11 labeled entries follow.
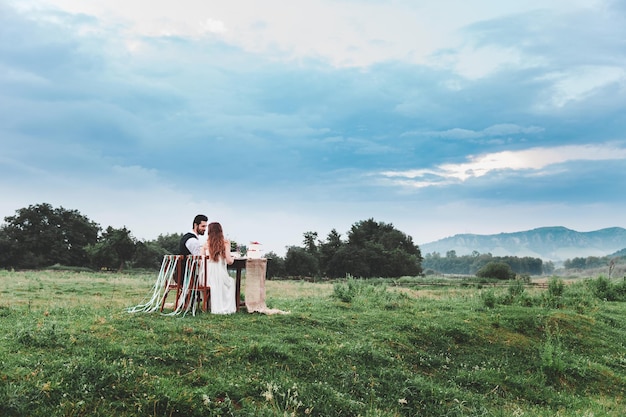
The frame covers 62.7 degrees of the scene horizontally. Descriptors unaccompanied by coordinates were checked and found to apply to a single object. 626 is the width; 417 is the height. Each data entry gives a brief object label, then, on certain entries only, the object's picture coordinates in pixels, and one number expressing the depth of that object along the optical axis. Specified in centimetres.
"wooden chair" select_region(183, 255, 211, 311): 1225
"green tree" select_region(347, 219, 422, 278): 7588
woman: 1230
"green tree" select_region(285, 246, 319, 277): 7200
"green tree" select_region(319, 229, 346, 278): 7588
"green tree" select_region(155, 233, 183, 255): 8556
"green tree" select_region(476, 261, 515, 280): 5697
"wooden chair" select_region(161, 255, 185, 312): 1234
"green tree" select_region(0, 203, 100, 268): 6625
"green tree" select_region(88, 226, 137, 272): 6500
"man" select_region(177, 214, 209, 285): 1280
